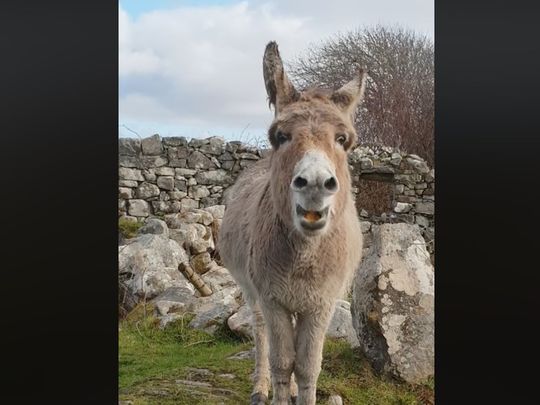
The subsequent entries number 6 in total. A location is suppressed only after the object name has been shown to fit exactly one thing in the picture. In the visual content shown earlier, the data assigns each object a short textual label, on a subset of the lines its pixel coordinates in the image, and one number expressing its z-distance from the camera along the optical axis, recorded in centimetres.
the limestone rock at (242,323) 373
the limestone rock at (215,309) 380
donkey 267
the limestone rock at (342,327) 363
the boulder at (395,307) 348
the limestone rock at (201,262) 416
